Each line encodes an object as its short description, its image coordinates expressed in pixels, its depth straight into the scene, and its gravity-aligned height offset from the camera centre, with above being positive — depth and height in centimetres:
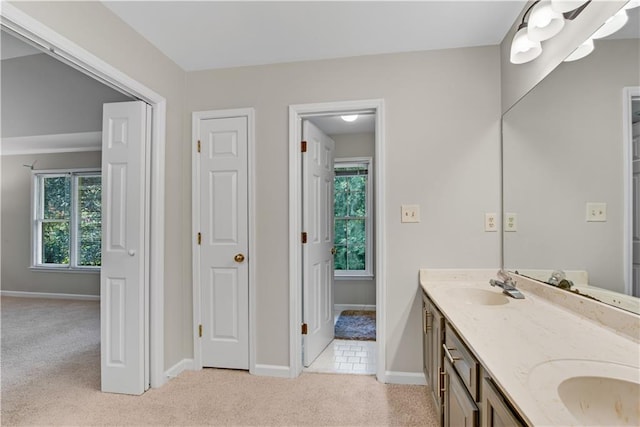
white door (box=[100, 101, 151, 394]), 230 -28
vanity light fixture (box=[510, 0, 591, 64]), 141 +92
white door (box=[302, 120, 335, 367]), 269 -26
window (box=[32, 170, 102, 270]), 517 -9
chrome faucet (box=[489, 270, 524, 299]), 180 -42
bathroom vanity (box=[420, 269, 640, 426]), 85 -45
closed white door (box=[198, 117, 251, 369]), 262 -27
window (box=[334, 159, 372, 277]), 454 -8
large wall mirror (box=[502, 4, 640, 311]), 118 +20
